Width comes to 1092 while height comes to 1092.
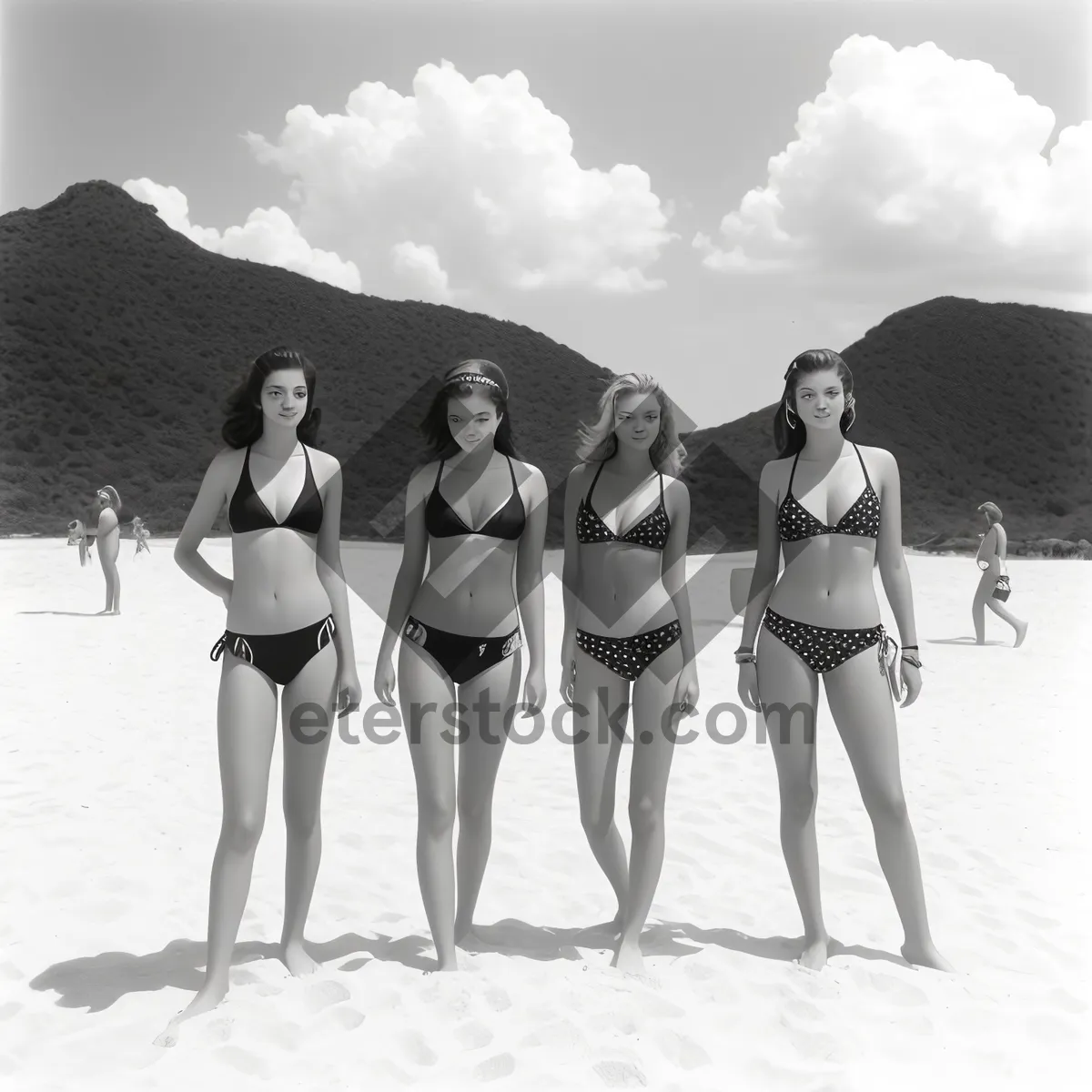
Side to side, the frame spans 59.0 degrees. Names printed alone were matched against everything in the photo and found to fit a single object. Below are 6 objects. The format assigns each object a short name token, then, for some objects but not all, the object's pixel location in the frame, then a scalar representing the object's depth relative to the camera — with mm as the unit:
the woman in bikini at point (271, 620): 3252
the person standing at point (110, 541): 12273
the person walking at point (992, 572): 11258
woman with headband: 3436
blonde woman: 3574
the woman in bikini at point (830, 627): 3566
